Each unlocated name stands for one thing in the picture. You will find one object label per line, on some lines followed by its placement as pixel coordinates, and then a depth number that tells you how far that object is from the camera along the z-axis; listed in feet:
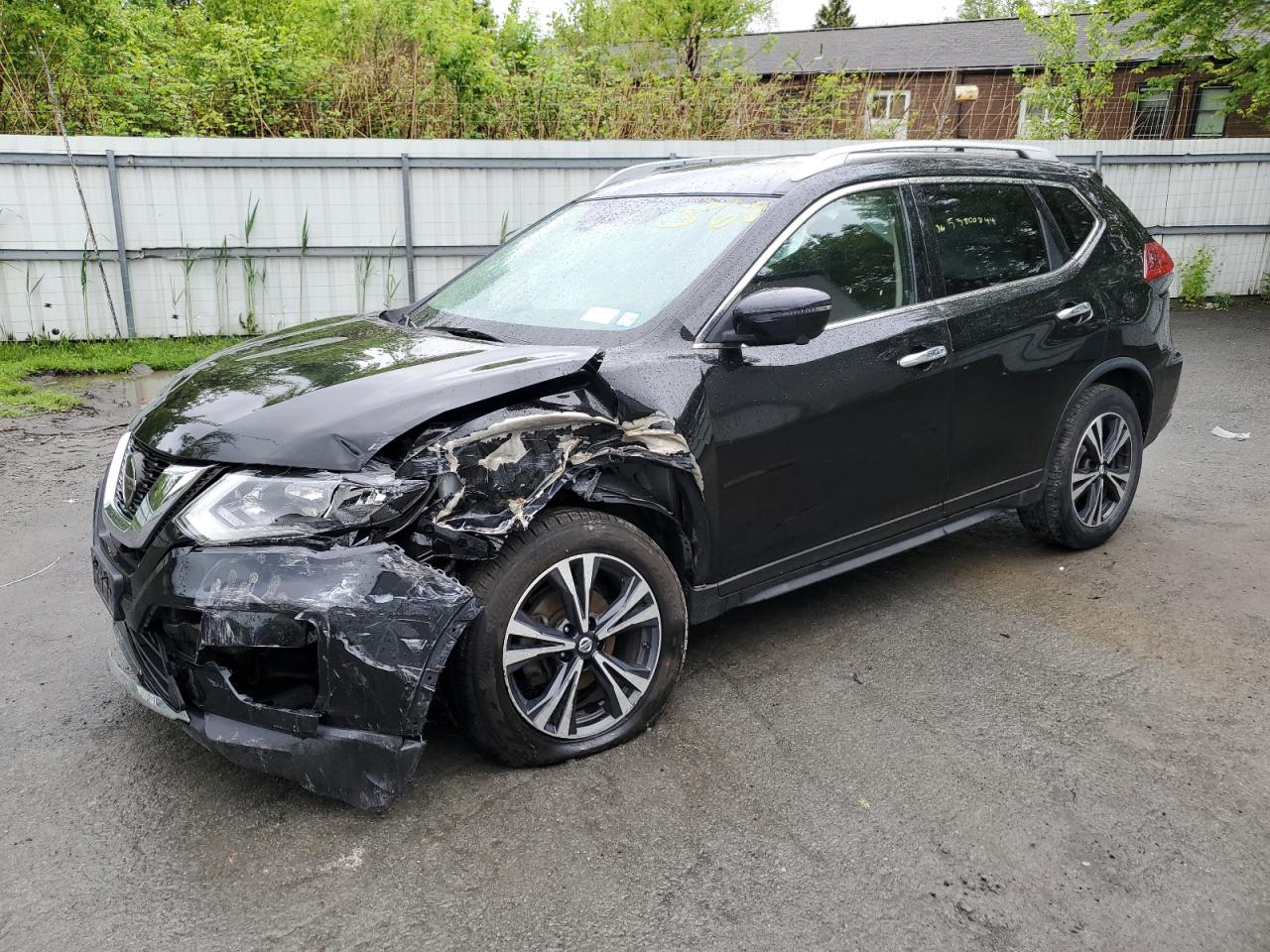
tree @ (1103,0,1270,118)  41.27
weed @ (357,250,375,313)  35.35
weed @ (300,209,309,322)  34.42
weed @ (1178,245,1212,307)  42.70
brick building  71.57
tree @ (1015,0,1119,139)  66.90
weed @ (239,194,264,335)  33.86
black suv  8.66
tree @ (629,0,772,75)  75.87
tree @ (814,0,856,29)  200.44
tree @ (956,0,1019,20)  181.06
